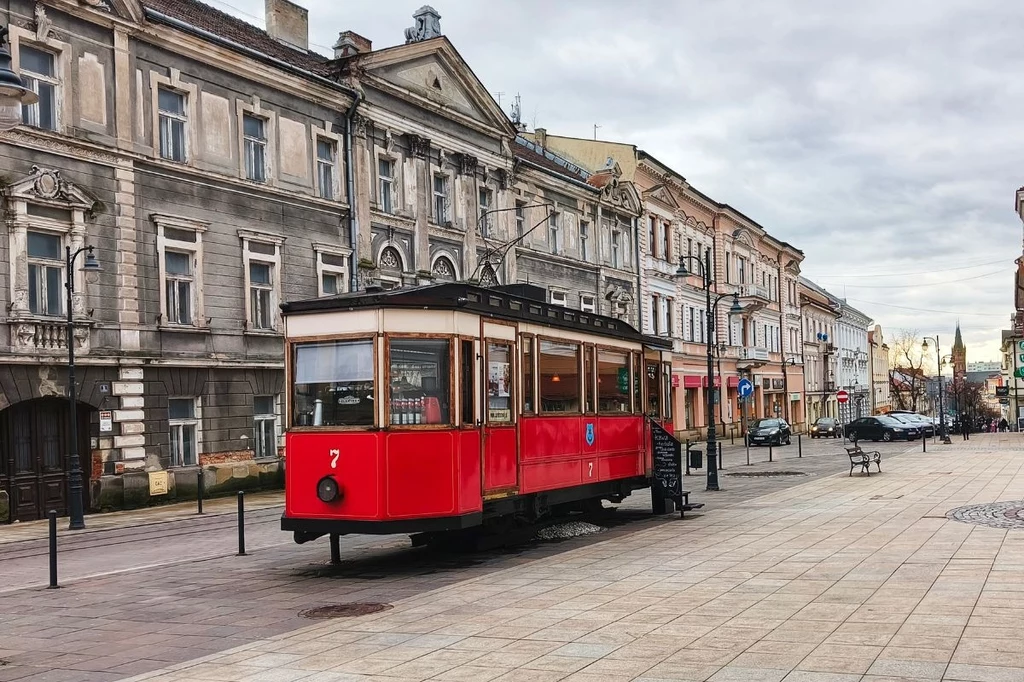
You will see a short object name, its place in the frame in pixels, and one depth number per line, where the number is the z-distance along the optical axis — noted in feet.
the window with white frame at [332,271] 103.71
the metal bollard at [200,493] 73.92
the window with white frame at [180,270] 85.92
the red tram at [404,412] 42.34
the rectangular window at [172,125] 87.30
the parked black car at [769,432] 168.66
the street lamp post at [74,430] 68.54
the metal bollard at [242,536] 52.26
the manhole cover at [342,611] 34.83
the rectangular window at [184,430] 86.84
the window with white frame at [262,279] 94.73
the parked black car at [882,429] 180.14
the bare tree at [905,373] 379.06
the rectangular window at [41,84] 75.46
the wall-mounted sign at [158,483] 81.61
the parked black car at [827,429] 212.02
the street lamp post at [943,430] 165.67
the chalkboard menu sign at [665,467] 63.21
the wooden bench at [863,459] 94.27
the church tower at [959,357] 580.22
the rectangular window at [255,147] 96.02
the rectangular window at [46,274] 75.56
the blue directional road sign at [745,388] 121.08
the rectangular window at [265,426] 95.91
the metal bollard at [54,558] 43.01
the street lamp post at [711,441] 82.36
